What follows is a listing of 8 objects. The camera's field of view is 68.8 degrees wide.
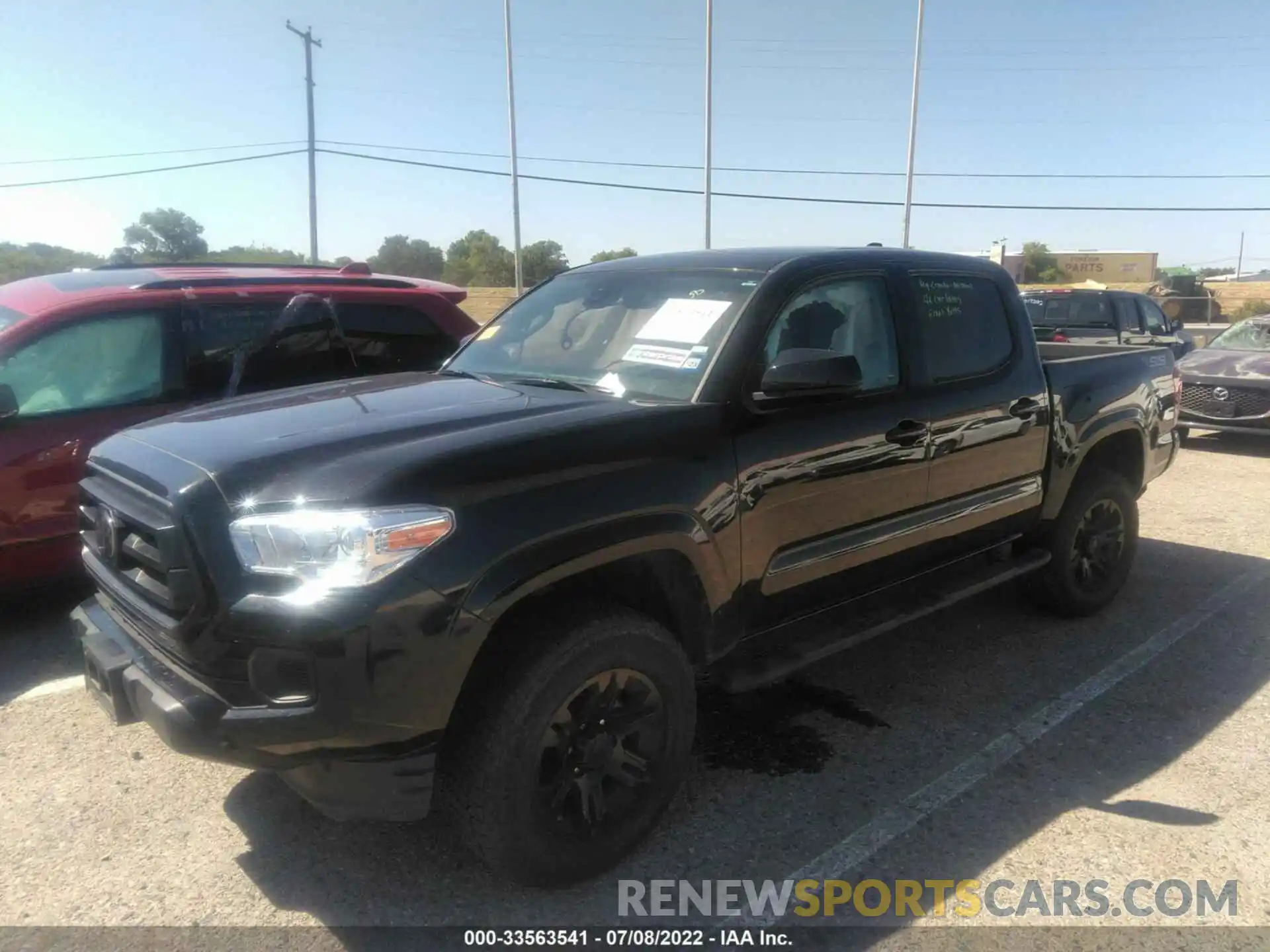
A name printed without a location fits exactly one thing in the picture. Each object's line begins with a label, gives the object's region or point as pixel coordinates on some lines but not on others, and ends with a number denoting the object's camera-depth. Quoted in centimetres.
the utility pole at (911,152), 3228
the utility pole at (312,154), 3312
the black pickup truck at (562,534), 234
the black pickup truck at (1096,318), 1327
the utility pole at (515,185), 3197
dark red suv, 452
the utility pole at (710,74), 3034
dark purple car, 1002
